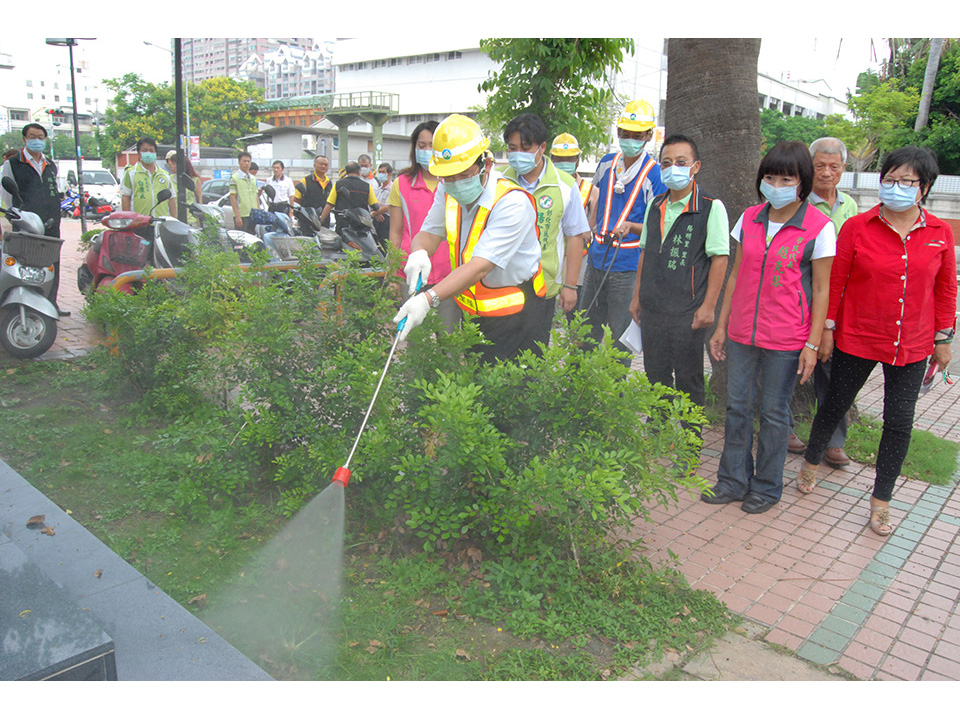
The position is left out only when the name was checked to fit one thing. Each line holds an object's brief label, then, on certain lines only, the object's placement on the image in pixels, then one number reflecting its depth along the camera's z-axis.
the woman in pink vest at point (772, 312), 4.00
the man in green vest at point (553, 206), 4.58
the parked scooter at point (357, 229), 10.56
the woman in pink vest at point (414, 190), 5.15
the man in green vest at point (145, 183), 8.53
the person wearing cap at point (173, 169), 8.89
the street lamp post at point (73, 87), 10.78
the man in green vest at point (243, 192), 11.82
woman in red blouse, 3.86
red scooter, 7.34
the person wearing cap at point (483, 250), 3.46
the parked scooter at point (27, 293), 6.26
